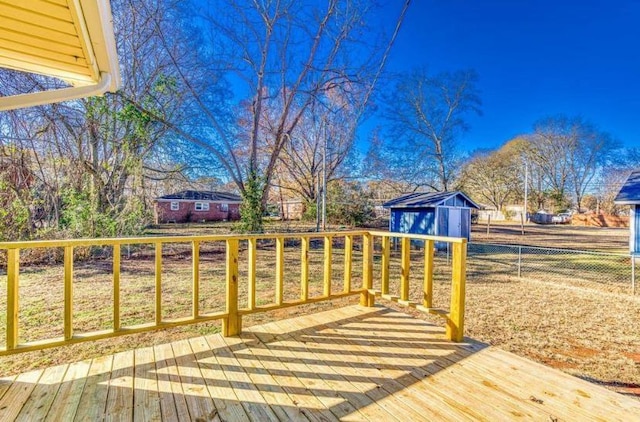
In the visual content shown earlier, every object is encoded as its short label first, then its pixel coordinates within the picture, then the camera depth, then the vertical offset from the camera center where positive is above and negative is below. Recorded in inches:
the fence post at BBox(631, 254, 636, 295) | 223.0 -55.5
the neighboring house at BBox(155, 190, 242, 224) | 879.1 -4.8
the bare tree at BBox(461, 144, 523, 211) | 1029.8 +117.0
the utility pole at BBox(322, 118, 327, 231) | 478.9 +82.8
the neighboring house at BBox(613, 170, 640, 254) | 332.2 +4.7
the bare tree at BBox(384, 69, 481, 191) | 723.4 +210.6
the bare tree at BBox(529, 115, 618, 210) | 1014.4 +200.9
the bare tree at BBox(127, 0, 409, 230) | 406.9 +205.7
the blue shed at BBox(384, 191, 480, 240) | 440.1 -7.2
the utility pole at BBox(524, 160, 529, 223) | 998.2 -13.6
